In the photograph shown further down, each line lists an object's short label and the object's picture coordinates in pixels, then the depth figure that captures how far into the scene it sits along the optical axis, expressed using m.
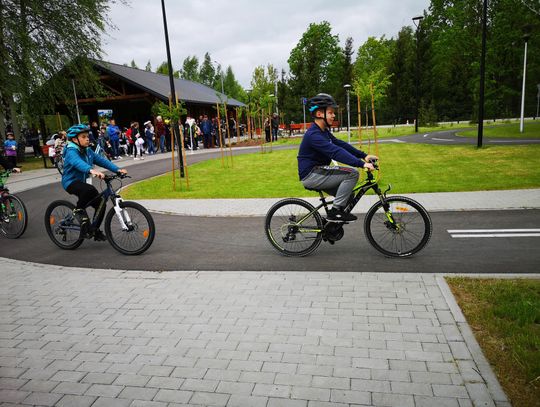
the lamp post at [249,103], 31.34
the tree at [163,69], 91.87
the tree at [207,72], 113.49
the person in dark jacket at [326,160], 5.57
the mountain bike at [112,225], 6.50
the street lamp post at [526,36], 22.80
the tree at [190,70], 112.38
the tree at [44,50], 22.77
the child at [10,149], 20.53
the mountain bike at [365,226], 5.68
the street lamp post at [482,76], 16.60
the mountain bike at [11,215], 8.18
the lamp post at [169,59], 14.29
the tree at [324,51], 67.81
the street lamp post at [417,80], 26.72
